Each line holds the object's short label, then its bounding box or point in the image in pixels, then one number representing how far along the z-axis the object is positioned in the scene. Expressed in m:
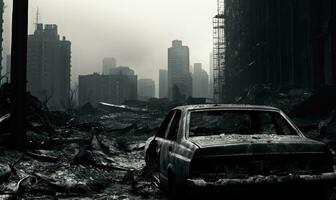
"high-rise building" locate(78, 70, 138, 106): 149.25
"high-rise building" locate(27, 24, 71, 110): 133.88
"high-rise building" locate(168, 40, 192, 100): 151.94
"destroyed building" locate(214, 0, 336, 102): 27.27
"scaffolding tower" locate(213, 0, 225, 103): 76.19
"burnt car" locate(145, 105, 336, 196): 4.59
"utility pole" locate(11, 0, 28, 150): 11.80
